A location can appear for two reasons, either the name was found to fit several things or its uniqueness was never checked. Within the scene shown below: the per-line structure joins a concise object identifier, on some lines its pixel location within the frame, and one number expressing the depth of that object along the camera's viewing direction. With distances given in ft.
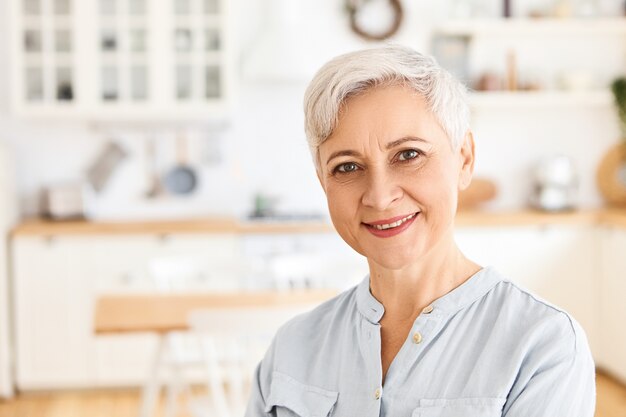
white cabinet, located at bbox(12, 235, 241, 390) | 16.06
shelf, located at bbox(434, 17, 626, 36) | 17.84
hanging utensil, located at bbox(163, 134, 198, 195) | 18.01
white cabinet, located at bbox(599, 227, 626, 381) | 15.98
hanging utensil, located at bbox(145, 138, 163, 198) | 18.02
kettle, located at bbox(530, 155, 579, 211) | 17.60
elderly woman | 4.28
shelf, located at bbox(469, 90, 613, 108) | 17.84
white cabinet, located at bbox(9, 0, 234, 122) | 16.72
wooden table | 10.34
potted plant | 18.42
